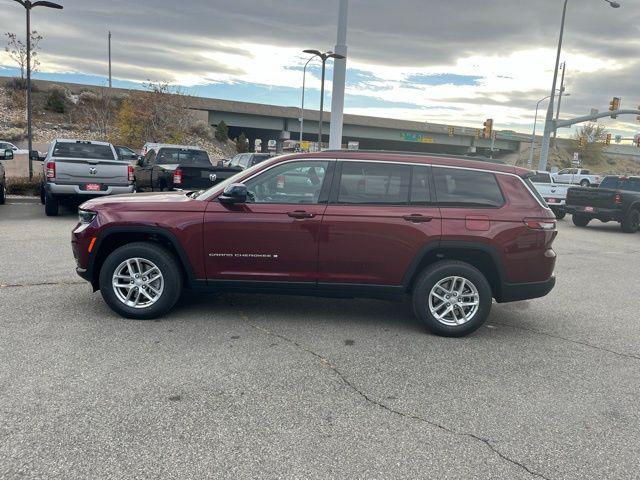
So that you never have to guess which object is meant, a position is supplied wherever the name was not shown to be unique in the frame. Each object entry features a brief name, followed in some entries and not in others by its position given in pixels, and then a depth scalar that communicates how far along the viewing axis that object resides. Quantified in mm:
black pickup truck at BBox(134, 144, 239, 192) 13344
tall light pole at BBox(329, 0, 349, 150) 17469
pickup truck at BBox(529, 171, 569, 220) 18219
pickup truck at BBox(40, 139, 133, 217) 11745
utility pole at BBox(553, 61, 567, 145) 45300
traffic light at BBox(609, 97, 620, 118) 31219
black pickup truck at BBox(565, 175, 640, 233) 16031
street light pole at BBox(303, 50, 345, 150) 26812
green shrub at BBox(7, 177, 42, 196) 16234
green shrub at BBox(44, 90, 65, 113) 53844
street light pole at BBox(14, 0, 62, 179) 17969
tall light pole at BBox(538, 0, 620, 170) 30297
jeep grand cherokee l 5285
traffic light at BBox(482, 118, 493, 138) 40781
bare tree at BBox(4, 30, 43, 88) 42344
